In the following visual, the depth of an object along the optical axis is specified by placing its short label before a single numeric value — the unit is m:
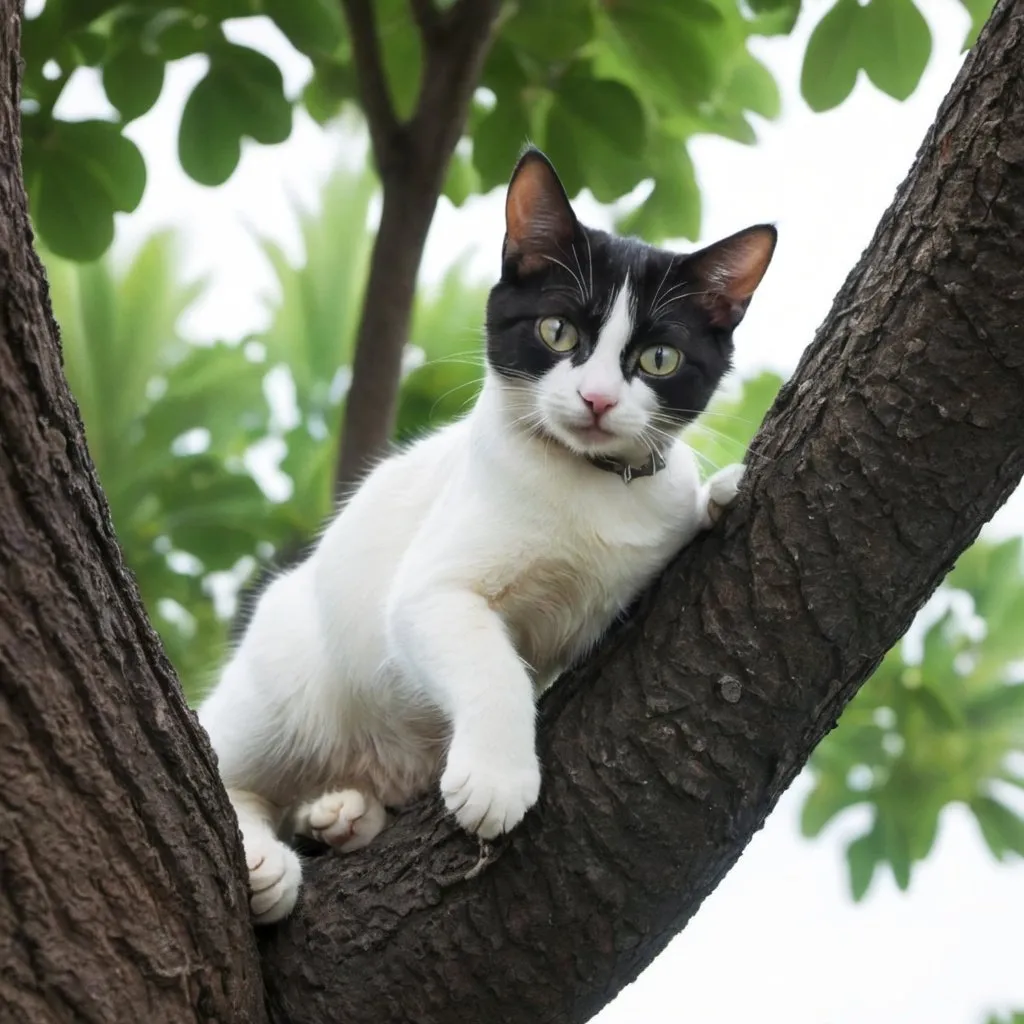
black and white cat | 1.79
